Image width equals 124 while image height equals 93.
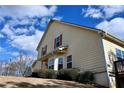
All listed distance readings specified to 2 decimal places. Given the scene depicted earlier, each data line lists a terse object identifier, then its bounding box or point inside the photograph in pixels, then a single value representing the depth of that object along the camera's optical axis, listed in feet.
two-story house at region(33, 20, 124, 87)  21.24
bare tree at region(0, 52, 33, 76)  74.09
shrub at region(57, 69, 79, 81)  23.15
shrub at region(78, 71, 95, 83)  21.34
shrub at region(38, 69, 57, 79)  24.73
